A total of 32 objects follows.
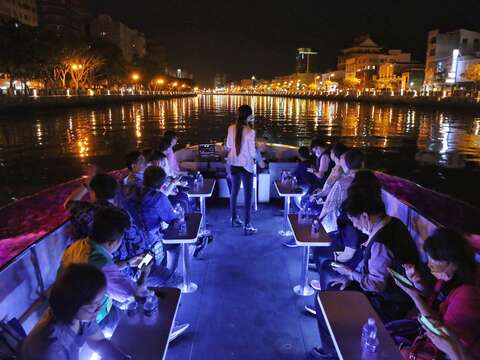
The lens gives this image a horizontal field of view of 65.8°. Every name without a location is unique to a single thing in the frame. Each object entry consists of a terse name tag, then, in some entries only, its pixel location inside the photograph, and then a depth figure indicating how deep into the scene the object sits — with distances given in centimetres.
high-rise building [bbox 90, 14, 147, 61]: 12188
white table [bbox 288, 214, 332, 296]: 364
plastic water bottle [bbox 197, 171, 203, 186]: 586
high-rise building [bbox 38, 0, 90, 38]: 10756
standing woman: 545
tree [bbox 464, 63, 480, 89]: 5174
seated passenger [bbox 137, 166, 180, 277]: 384
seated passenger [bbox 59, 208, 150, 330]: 250
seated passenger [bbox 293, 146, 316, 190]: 618
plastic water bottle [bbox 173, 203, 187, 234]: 393
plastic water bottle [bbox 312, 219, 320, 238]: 381
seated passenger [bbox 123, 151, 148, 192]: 466
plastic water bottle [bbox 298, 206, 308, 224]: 414
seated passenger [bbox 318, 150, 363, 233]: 418
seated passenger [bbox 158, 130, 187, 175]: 587
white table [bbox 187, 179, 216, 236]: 536
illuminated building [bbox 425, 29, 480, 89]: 6267
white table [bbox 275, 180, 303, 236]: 533
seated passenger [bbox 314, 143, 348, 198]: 501
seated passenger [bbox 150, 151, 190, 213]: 508
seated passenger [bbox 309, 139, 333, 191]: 605
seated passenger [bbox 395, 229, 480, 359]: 190
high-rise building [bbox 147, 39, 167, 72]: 17320
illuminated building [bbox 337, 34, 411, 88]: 9874
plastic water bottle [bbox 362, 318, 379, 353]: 208
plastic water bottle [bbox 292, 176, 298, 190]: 568
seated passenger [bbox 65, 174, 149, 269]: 313
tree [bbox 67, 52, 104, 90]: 5400
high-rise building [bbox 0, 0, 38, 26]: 7569
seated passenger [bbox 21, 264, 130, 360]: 168
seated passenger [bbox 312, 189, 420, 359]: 279
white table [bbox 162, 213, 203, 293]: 374
